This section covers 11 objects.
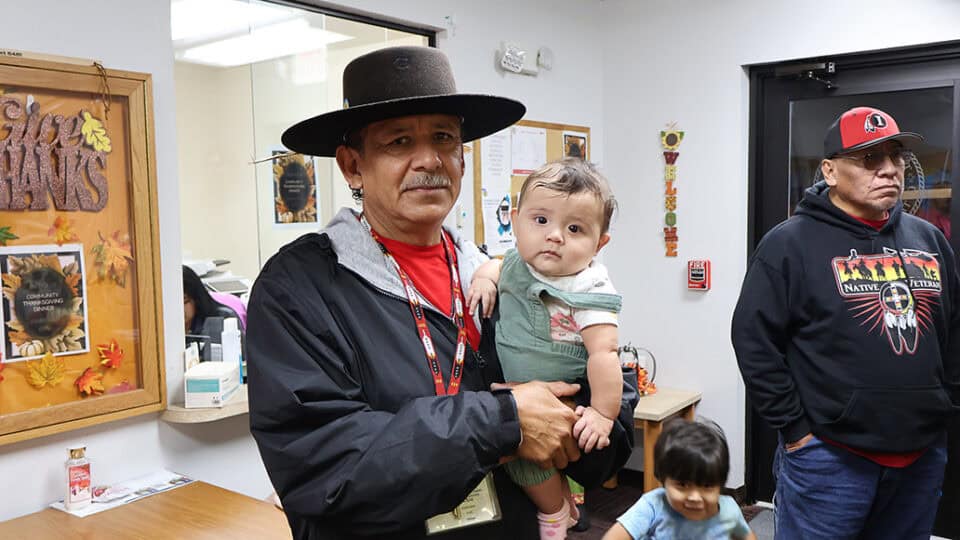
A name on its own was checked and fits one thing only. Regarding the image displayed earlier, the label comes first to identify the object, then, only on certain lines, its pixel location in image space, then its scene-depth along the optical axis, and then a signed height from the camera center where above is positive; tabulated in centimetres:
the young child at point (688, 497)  158 -55
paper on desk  224 -76
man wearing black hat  115 -21
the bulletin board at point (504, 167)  379 +29
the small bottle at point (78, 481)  220 -69
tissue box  250 -49
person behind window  270 -25
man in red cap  242 -40
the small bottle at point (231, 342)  269 -38
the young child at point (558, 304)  140 -14
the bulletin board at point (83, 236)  218 +0
